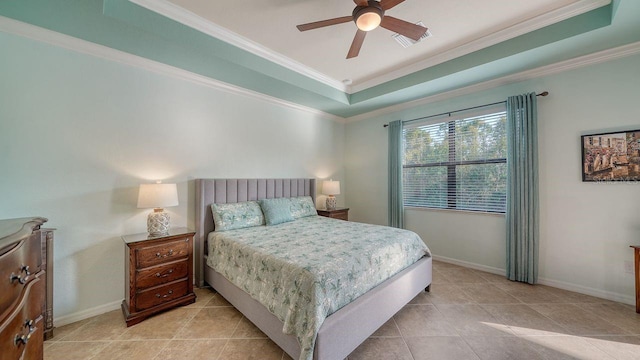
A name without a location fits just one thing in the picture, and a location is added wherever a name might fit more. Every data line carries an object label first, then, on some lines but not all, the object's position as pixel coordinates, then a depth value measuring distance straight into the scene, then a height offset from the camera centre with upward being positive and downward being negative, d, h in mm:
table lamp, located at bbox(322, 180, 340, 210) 4406 -164
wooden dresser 848 -464
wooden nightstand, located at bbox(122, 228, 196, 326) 2168 -914
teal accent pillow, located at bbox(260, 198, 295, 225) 3232 -420
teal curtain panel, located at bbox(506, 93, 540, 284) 2957 -119
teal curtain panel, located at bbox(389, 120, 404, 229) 4230 +96
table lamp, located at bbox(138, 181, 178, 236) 2365 -193
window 3338 +295
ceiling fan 1861 +1358
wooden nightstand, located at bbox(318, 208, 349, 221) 4225 -593
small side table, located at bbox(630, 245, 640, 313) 2279 -885
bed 1600 -1029
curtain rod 2904 +1101
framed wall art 2453 +262
